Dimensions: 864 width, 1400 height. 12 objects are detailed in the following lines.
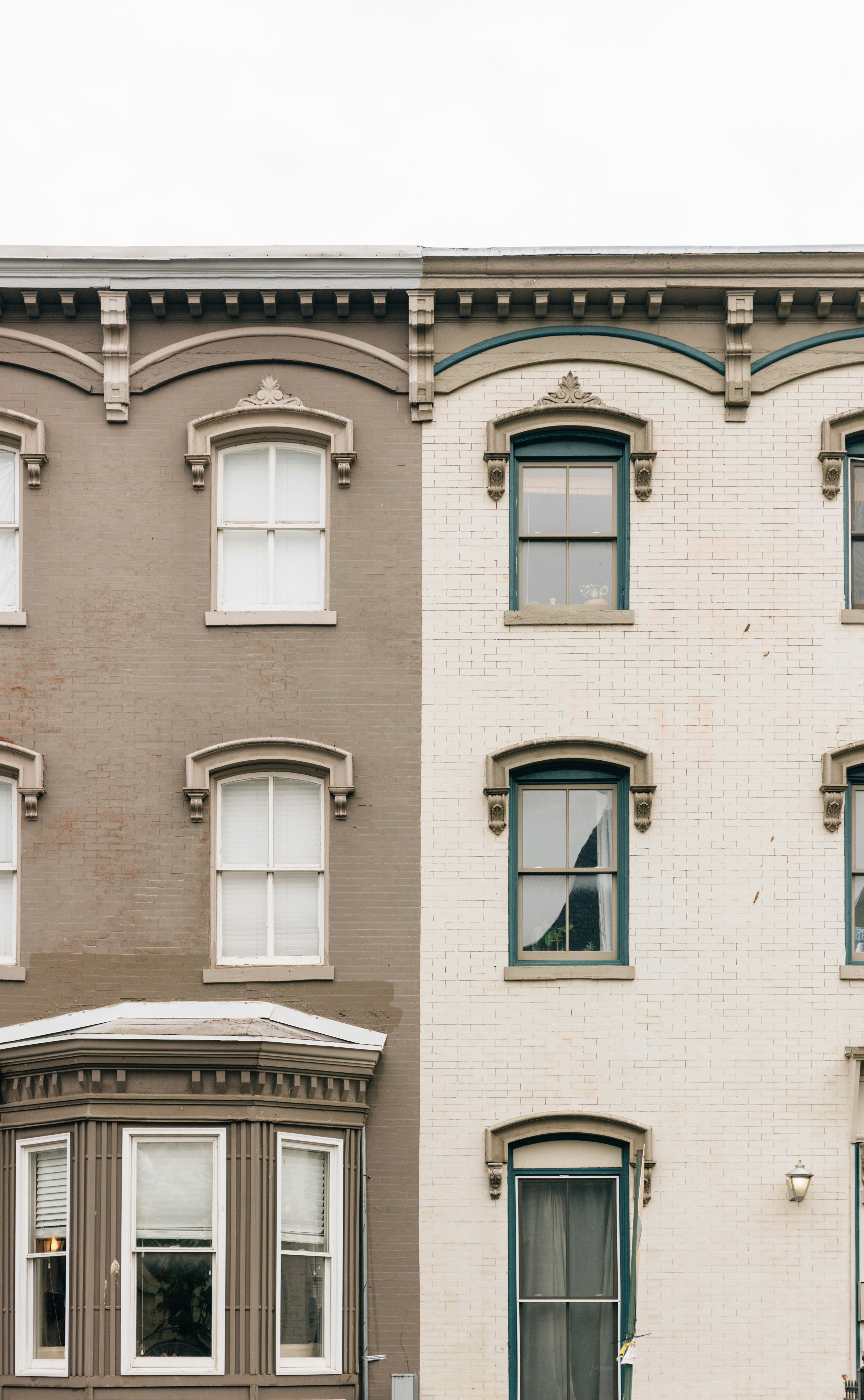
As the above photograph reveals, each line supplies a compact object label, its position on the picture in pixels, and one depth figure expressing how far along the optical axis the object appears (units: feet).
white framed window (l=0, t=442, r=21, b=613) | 53.72
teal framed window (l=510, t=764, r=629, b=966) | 51.88
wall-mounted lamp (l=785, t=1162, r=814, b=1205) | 49.01
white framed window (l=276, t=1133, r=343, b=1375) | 47.42
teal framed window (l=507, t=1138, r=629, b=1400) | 49.39
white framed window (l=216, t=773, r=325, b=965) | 51.83
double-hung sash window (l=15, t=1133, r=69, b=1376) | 47.21
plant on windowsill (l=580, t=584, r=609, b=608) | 53.67
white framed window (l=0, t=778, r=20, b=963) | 51.80
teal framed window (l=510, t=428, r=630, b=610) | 53.67
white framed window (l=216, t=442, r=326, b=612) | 53.72
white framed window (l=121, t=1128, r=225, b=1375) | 46.19
